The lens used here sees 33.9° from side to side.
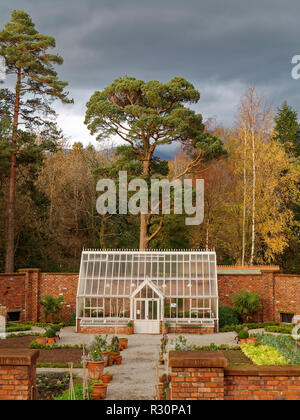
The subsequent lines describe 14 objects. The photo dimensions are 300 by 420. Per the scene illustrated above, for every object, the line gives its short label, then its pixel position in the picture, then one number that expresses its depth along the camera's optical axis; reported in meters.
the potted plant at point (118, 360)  15.89
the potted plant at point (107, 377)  12.72
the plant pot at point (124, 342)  19.06
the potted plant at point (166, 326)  23.38
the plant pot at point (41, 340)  19.91
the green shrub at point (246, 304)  24.83
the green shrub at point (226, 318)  24.62
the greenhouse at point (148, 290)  24.05
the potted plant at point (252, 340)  19.38
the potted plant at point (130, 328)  23.41
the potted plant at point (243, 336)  19.56
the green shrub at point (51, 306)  25.41
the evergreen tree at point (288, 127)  42.19
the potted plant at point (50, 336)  20.02
